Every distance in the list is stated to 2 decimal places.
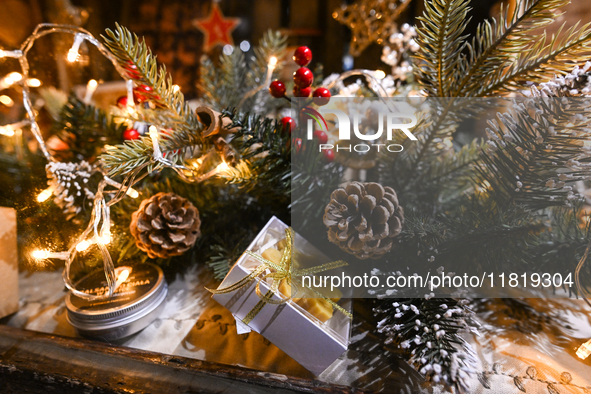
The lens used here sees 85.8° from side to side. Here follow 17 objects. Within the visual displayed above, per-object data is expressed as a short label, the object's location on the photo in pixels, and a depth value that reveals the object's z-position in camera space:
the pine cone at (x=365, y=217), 0.38
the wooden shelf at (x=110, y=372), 0.35
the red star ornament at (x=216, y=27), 1.29
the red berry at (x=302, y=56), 0.44
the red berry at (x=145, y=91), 0.44
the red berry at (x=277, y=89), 0.44
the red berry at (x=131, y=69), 0.43
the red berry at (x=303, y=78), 0.43
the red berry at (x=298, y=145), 0.44
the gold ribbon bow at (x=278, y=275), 0.37
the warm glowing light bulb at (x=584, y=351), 0.39
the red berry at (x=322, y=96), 0.43
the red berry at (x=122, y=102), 0.57
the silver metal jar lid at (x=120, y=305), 0.41
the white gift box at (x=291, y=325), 0.35
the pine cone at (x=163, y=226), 0.46
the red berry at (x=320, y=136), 0.43
